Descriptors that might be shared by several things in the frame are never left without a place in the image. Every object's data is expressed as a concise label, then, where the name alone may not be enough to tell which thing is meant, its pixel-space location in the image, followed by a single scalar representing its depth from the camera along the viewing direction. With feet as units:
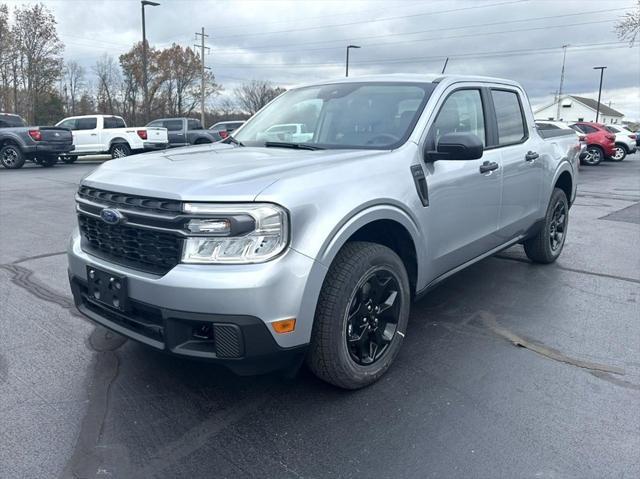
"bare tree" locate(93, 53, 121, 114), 198.11
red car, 77.05
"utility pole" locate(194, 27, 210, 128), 151.74
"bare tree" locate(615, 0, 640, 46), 87.35
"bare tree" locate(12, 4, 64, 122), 126.00
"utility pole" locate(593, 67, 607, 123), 201.46
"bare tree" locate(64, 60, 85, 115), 201.42
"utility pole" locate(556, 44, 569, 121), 212.19
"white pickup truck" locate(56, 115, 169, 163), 67.36
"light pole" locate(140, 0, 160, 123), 98.68
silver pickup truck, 8.23
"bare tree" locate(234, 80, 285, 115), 226.75
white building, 279.69
